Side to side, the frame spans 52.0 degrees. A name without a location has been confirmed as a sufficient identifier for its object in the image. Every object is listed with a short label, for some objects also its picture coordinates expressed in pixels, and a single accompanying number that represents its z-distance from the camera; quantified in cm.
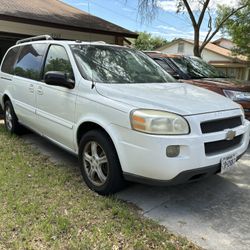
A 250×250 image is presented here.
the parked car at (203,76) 474
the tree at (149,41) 4078
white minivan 257
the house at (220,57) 2471
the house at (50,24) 771
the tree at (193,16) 1105
